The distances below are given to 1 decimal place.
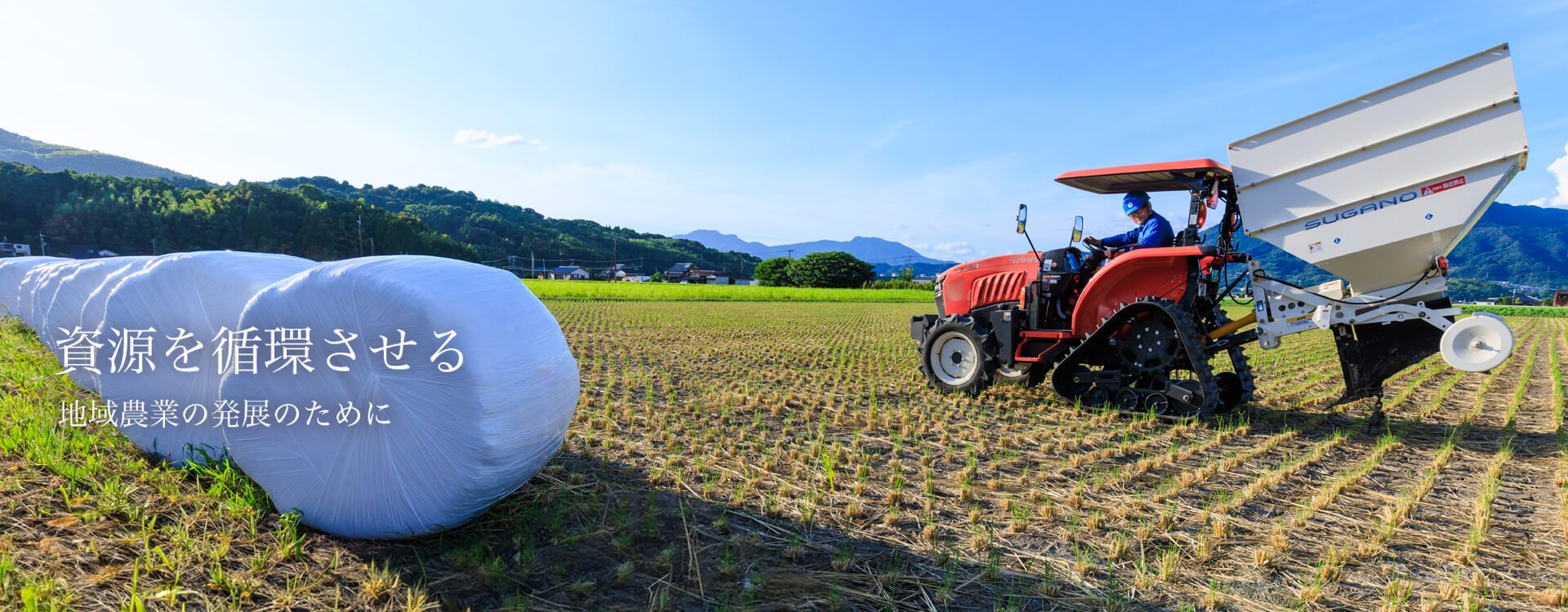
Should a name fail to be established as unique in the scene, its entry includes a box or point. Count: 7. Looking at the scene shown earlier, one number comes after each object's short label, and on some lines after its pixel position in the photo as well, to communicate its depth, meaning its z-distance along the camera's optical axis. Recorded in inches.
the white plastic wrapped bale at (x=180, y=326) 144.1
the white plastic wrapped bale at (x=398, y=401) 111.7
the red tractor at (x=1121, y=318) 228.5
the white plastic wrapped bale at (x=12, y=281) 397.1
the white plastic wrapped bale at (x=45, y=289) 262.5
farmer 240.2
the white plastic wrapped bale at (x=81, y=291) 197.0
